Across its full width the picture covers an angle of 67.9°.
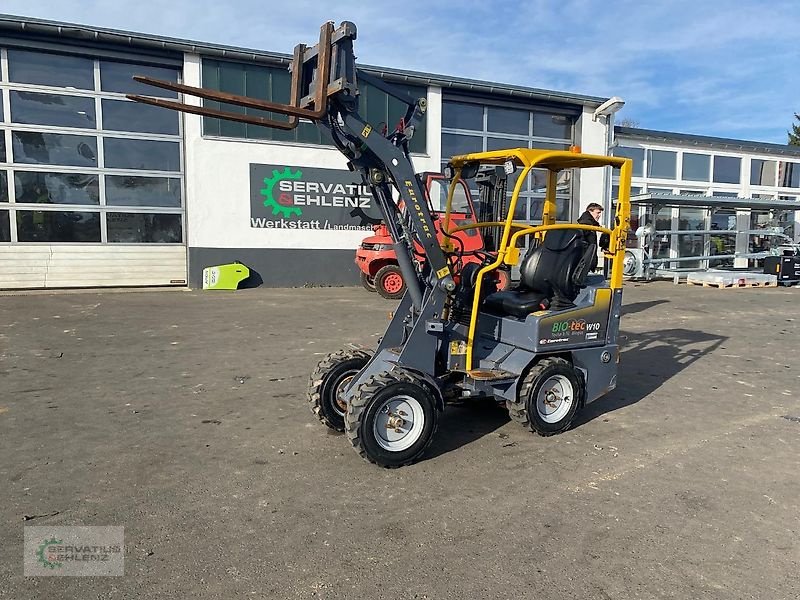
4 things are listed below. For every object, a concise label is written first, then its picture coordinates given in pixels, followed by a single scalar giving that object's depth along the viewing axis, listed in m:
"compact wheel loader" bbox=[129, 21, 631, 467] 4.07
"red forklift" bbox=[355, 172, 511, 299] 13.51
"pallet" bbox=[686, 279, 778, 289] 17.21
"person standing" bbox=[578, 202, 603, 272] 5.70
